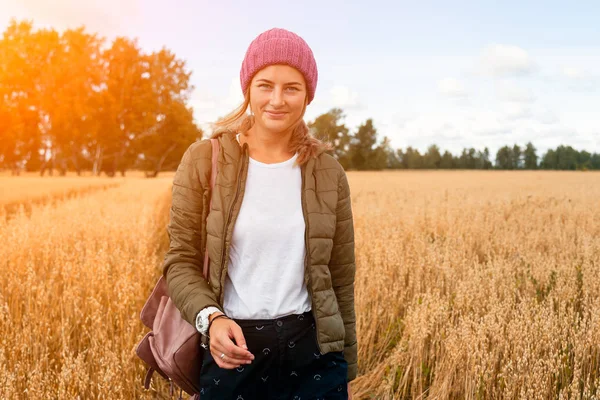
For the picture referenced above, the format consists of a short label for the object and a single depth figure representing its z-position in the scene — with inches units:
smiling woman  72.3
